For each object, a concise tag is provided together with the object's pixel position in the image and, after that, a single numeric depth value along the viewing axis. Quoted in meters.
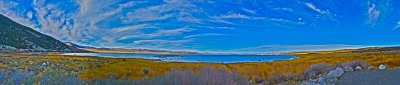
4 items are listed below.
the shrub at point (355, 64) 25.01
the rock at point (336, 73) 19.39
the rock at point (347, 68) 23.20
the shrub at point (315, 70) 21.74
